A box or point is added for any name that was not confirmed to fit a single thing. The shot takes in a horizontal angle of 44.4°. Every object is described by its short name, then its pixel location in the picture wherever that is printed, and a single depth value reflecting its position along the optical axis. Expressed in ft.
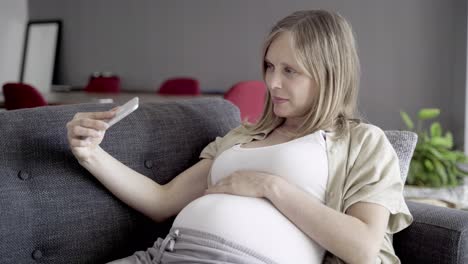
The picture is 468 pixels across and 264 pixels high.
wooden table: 14.03
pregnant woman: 4.01
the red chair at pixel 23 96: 12.45
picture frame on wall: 22.91
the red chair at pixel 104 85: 18.98
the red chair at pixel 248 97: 12.14
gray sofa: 4.21
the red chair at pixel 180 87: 16.51
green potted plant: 12.44
